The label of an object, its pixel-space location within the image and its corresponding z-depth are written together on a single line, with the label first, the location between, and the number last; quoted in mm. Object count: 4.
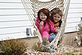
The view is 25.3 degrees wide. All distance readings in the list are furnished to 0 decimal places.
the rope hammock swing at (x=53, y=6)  5704
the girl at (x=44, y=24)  5735
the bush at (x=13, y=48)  5028
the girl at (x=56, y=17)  5815
